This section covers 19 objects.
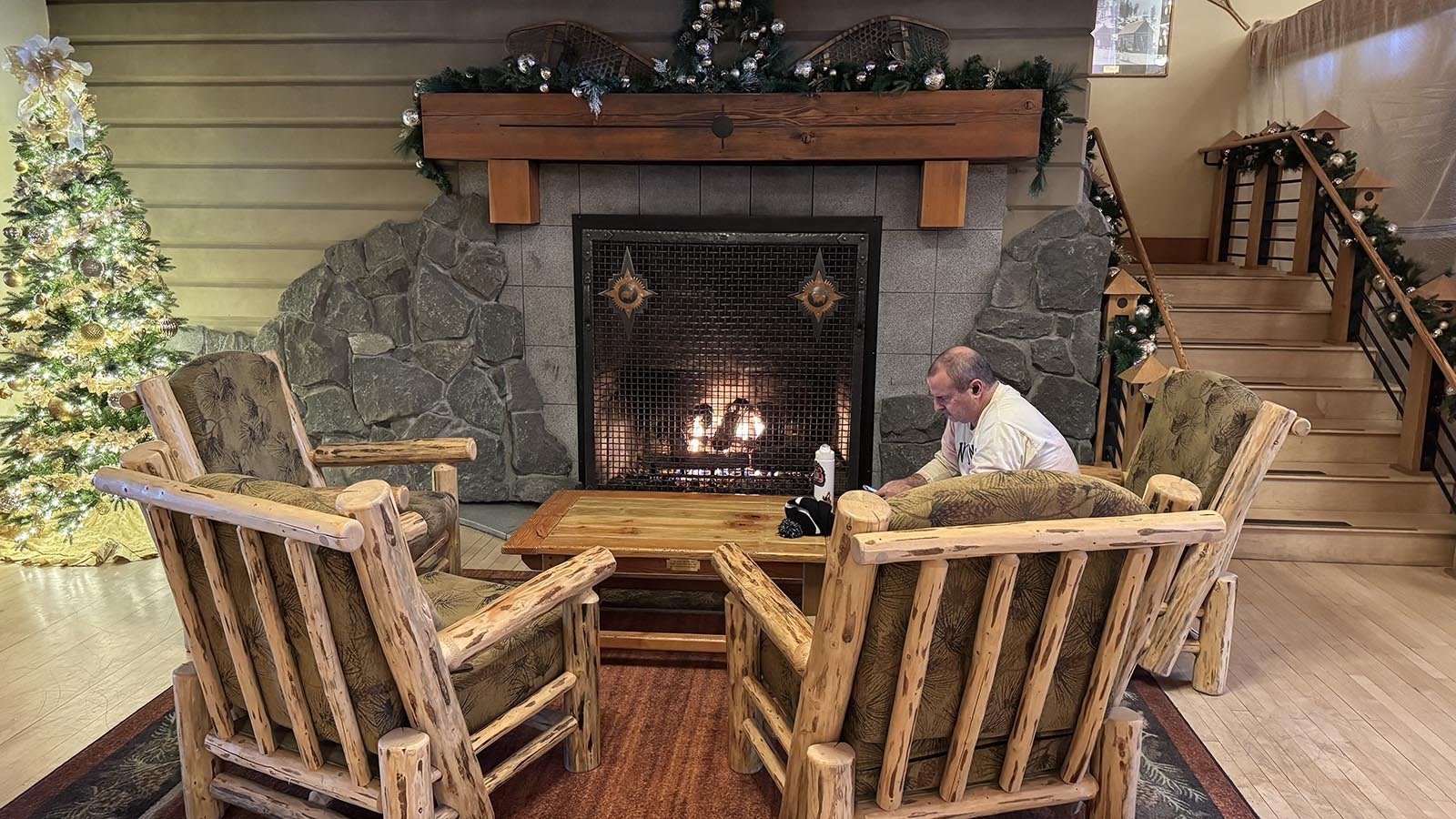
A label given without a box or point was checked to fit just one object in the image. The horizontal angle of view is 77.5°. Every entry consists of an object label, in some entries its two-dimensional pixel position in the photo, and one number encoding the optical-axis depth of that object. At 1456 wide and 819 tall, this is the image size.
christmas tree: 3.50
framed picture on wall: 5.64
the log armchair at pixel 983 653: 1.39
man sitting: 2.54
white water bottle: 2.82
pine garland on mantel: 3.47
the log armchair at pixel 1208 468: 2.33
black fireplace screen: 3.81
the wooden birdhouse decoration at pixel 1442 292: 3.68
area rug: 2.09
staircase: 3.65
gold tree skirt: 3.53
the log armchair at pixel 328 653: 1.52
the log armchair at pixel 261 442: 2.44
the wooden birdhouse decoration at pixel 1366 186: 4.19
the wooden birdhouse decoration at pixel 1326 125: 4.51
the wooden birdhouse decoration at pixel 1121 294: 3.53
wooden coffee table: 2.56
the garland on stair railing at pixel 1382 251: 3.72
